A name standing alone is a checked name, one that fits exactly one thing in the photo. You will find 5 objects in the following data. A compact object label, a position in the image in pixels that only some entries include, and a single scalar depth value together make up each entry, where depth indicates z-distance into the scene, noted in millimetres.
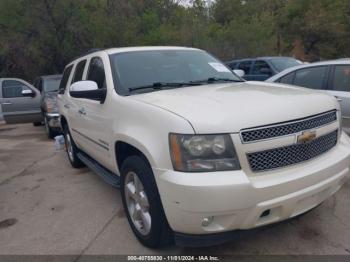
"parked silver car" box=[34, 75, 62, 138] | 8664
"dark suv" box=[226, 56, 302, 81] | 11343
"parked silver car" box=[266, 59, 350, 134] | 5125
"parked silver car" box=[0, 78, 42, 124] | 9492
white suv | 2467
